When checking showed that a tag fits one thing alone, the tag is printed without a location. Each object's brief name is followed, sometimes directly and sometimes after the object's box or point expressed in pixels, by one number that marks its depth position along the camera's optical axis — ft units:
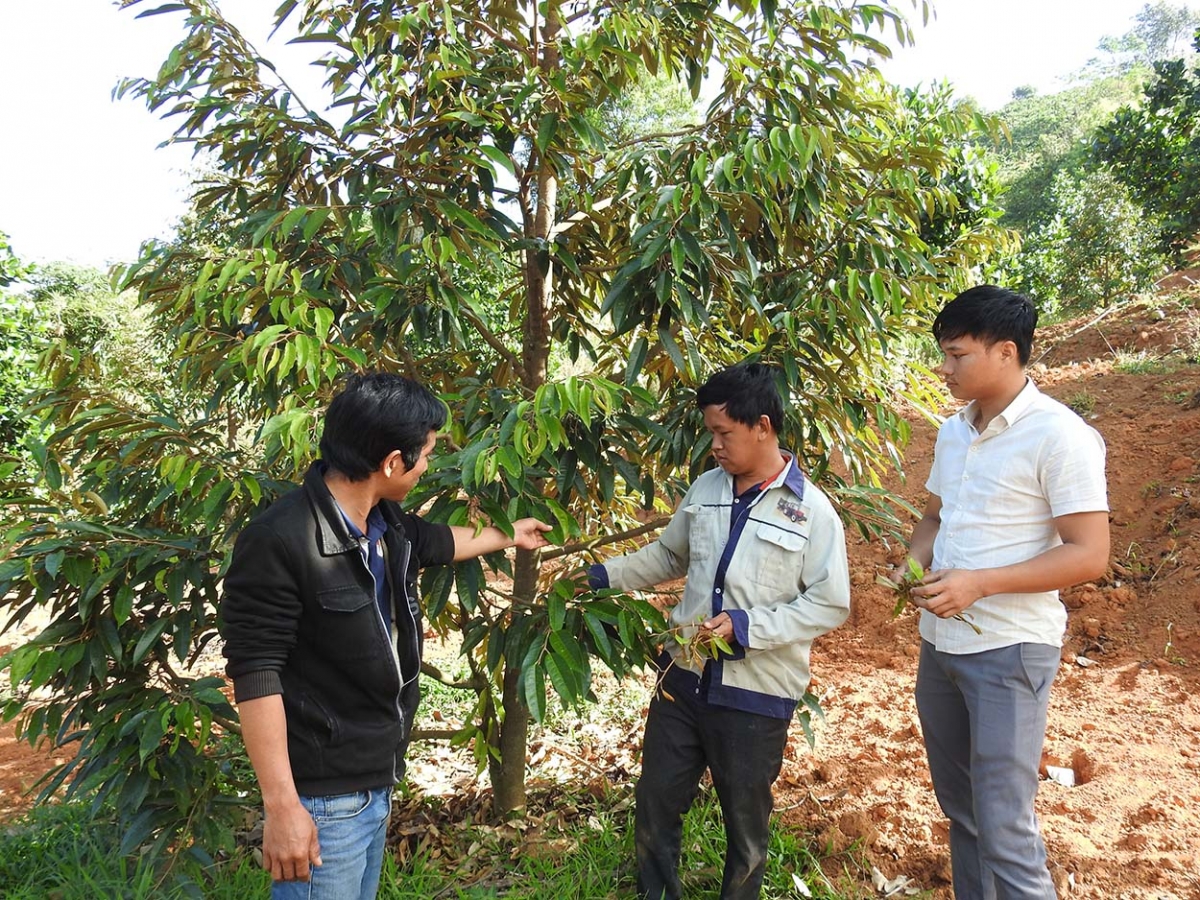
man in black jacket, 4.62
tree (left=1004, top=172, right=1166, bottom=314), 35.70
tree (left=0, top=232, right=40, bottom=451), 18.20
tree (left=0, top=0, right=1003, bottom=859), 6.34
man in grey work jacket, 6.38
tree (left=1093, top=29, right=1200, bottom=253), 22.35
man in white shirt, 5.54
